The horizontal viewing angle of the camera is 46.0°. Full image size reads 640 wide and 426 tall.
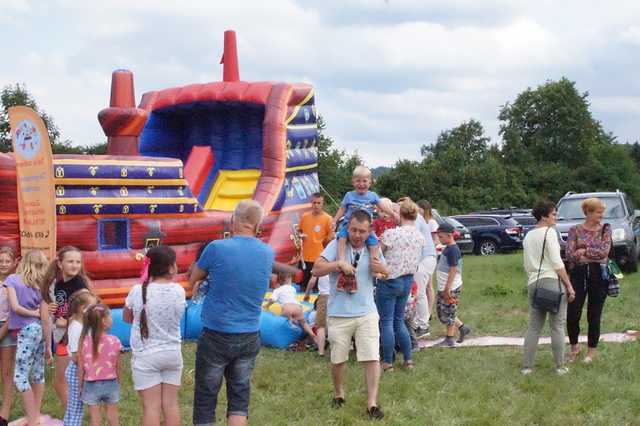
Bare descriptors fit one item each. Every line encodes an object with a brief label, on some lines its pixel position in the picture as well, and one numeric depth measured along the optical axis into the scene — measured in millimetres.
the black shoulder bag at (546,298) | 6391
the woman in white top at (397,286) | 6422
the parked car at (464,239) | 21750
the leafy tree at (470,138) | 60000
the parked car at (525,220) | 23939
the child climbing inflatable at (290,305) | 7633
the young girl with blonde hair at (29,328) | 5246
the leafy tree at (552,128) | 49625
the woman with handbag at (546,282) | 6418
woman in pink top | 6805
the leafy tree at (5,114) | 35594
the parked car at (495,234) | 22453
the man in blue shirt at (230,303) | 4277
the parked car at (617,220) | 13641
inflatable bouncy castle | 8344
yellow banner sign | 7625
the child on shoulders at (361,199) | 6910
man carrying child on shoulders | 5398
